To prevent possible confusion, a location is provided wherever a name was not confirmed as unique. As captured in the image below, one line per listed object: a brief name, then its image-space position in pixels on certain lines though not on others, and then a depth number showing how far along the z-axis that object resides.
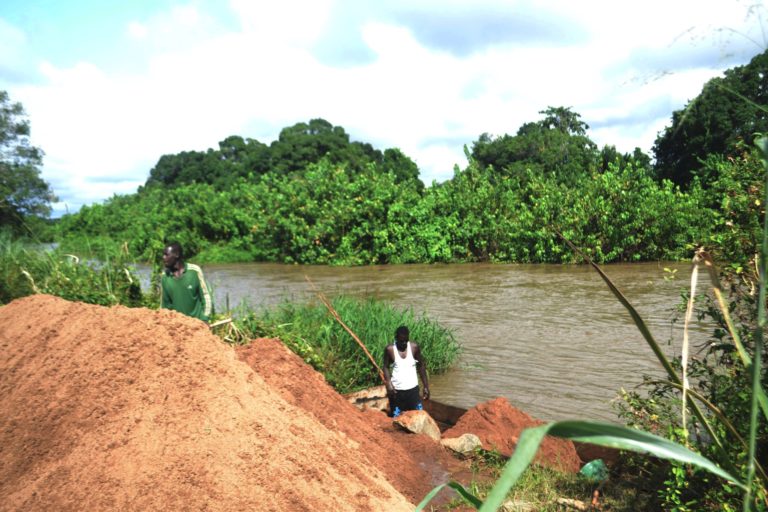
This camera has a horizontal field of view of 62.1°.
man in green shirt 6.42
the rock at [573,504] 4.31
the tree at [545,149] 30.81
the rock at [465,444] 5.96
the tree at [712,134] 22.72
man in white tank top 6.93
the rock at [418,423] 6.12
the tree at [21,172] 22.55
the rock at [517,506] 4.44
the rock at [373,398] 7.30
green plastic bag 5.03
